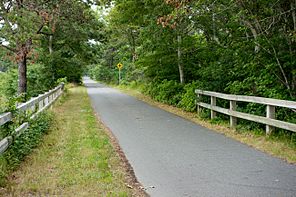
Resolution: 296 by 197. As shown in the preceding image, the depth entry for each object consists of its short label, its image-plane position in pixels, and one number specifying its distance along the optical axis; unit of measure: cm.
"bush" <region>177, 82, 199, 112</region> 1549
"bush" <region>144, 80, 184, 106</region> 1895
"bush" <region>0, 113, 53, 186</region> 637
